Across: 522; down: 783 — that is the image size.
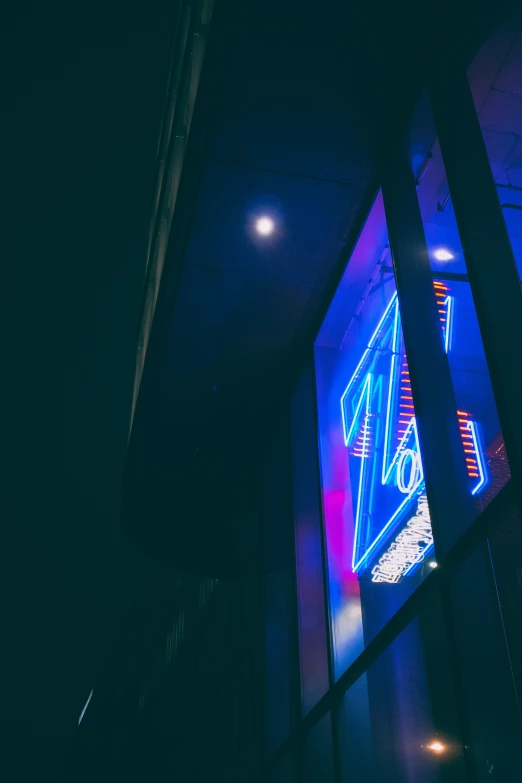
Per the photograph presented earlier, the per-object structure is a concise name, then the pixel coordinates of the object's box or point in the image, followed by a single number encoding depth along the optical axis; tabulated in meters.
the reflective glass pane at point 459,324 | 3.72
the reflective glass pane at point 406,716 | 3.98
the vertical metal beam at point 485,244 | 3.13
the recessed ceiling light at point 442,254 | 4.65
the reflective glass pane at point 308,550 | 6.04
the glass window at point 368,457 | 4.62
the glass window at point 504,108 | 4.43
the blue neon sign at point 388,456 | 4.33
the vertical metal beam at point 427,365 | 3.82
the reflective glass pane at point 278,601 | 6.63
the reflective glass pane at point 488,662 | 3.11
